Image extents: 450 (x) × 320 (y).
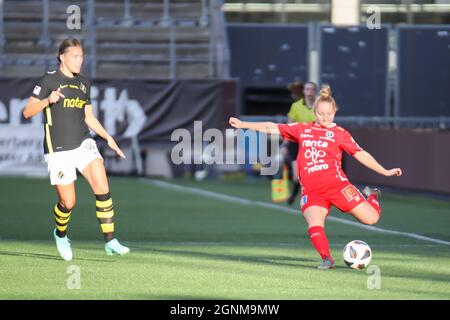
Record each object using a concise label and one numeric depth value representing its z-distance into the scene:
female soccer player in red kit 12.11
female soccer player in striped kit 12.36
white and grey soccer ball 11.90
